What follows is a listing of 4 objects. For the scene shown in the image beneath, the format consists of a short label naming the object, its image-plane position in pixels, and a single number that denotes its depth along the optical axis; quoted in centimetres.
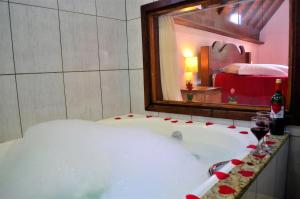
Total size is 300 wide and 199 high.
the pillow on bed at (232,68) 306
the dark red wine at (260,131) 116
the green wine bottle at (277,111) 135
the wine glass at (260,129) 116
